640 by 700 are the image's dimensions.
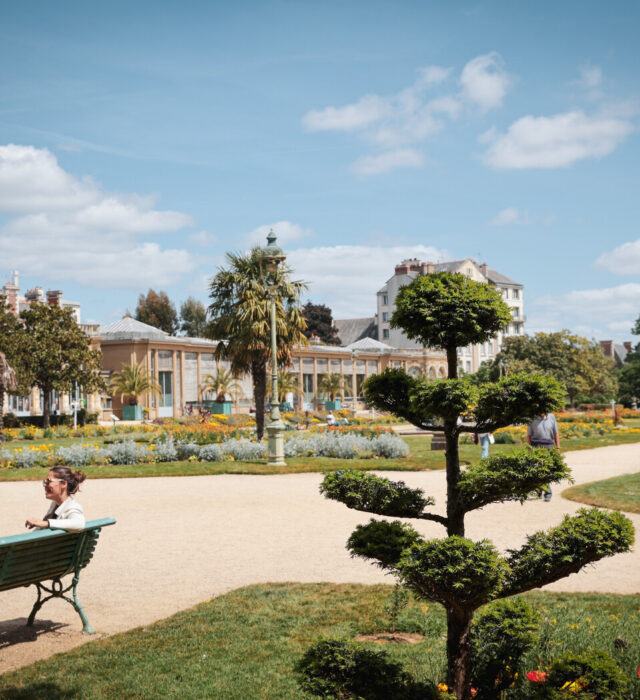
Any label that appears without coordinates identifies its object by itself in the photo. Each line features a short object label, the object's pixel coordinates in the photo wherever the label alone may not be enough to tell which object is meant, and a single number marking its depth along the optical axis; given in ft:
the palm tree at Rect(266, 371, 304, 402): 161.27
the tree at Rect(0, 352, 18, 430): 102.58
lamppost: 65.16
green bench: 19.33
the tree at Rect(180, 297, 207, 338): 286.66
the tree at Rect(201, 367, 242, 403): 174.70
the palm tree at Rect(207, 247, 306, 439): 85.66
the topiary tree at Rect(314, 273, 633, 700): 11.85
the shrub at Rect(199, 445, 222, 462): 73.56
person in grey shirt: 43.16
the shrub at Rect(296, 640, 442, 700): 13.12
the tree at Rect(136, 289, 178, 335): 269.23
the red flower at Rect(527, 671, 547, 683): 13.98
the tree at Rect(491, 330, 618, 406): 209.67
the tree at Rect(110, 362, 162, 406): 157.48
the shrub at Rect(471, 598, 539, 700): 13.79
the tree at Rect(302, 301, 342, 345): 277.23
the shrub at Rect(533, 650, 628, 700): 12.16
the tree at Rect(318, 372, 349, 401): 206.28
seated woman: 20.63
